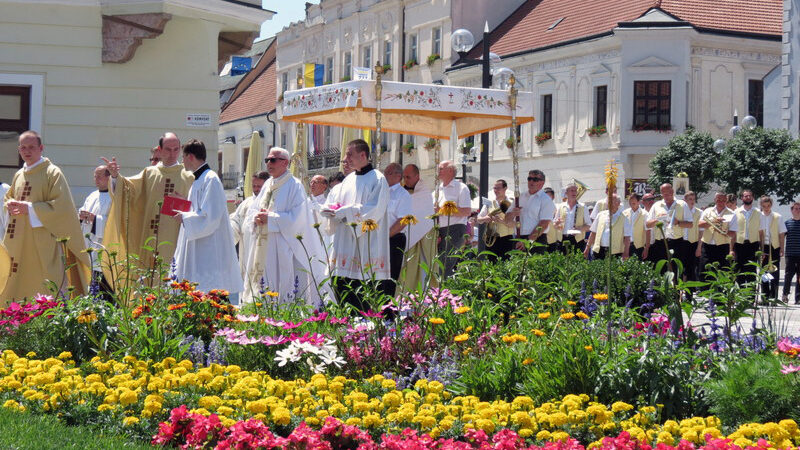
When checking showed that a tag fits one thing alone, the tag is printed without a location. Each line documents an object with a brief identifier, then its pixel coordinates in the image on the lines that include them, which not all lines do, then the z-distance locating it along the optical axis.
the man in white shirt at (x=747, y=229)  20.84
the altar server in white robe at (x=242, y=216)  13.88
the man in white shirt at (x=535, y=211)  15.41
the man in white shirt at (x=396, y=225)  12.68
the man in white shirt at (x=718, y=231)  20.69
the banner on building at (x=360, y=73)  20.93
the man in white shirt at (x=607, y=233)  19.78
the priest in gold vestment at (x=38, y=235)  11.69
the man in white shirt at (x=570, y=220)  21.08
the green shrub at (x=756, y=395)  5.66
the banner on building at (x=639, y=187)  43.19
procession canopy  14.23
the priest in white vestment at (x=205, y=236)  11.42
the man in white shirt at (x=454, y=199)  13.93
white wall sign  18.39
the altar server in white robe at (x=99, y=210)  14.38
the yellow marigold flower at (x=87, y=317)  7.70
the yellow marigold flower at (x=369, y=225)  9.14
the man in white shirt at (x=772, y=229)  21.05
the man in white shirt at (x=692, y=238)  20.14
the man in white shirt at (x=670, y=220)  19.67
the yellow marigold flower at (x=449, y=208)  9.46
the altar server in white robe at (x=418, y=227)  13.48
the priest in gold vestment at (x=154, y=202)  12.23
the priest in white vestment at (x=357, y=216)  12.00
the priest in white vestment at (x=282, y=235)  12.38
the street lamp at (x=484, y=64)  23.95
